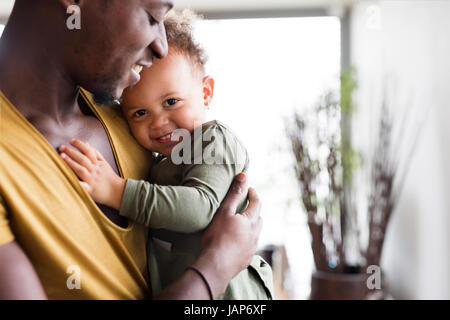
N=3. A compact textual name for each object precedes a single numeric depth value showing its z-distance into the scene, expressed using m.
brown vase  3.08
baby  0.96
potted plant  3.20
